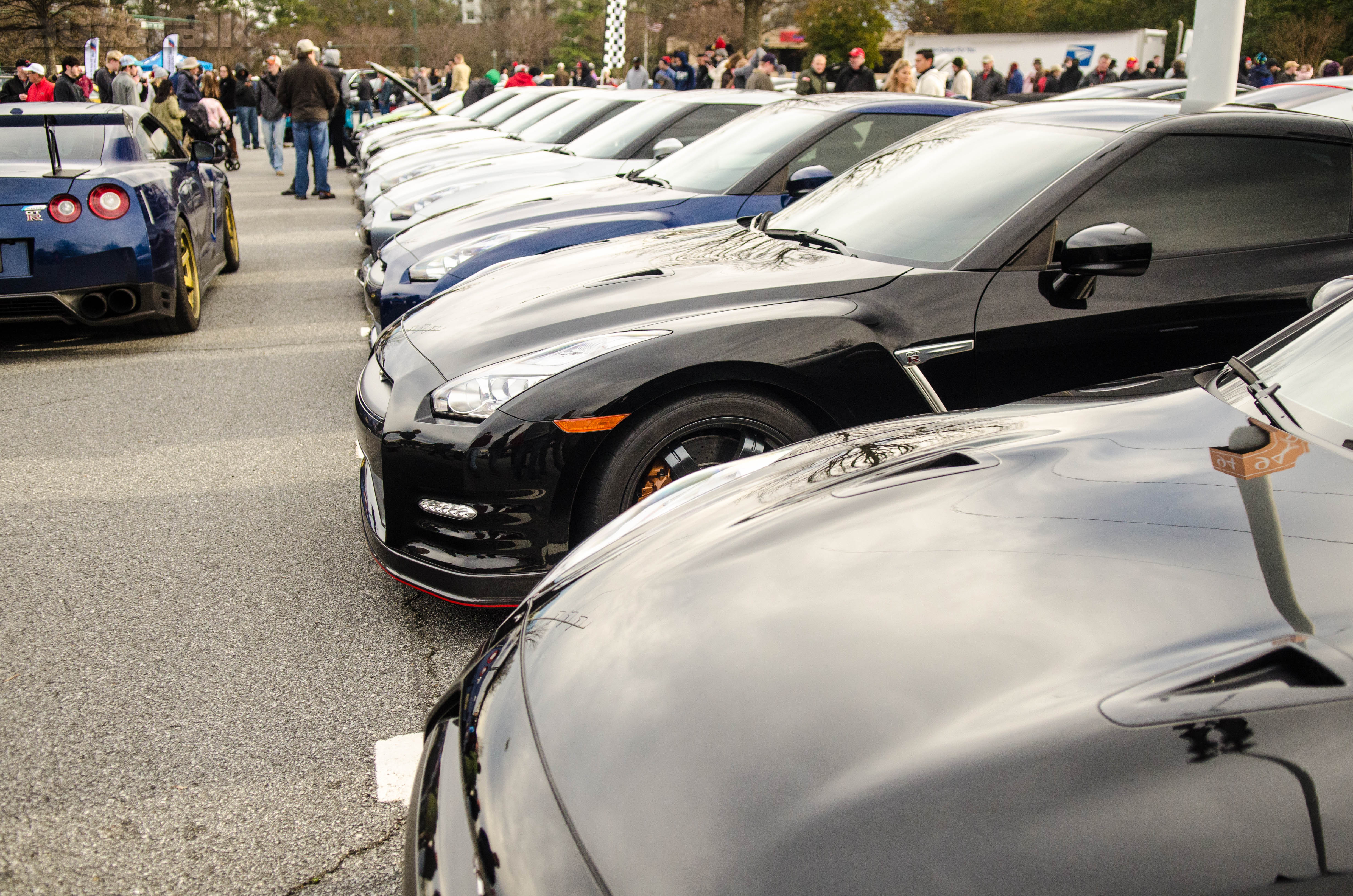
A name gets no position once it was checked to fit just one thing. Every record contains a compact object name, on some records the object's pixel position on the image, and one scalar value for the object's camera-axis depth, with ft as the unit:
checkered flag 108.06
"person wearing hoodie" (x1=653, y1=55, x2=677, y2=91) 70.08
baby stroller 50.19
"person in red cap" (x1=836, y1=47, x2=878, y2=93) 42.55
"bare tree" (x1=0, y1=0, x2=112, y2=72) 118.21
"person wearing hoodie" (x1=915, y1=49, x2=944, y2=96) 45.01
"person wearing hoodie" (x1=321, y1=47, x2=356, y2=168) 55.57
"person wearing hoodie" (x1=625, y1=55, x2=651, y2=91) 64.28
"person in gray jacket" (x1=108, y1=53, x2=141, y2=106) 49.55
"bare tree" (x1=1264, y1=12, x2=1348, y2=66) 111.14
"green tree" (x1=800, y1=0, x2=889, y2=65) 142.31
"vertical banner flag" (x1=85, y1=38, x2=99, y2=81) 70.08
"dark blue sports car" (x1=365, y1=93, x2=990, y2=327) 17.53
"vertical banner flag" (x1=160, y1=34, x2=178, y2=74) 70.03
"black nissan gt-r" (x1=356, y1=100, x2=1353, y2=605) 9.62
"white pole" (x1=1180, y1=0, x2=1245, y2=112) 18.34
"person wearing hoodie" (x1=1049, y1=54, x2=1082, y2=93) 74.84
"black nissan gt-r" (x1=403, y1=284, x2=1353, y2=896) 3.58
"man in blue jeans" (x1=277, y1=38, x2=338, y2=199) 43.57
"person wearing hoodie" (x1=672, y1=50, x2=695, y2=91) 75.36
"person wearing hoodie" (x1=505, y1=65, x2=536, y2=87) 62.39
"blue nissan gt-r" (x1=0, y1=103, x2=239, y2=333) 19.61
